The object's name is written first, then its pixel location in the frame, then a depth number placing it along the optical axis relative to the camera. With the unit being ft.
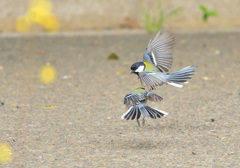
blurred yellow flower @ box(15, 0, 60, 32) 56.95
